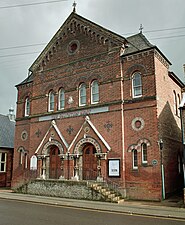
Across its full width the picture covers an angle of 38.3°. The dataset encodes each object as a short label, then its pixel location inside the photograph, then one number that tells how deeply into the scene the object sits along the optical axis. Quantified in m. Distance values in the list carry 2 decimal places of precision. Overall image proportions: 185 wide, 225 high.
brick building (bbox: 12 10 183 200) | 18.05
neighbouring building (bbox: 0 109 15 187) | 28.29
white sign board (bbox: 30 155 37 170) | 23.47
